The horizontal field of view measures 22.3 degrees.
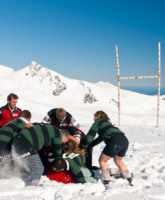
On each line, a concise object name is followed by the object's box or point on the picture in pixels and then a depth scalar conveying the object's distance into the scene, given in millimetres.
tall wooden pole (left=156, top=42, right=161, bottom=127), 19672
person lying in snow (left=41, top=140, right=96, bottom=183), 8461
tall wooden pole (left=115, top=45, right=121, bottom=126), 19797
